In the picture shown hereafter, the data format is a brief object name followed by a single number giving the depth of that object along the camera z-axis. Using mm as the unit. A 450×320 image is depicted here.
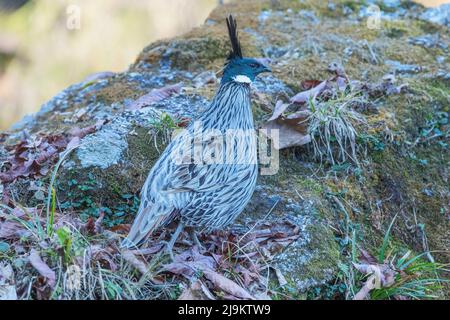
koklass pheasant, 7504
